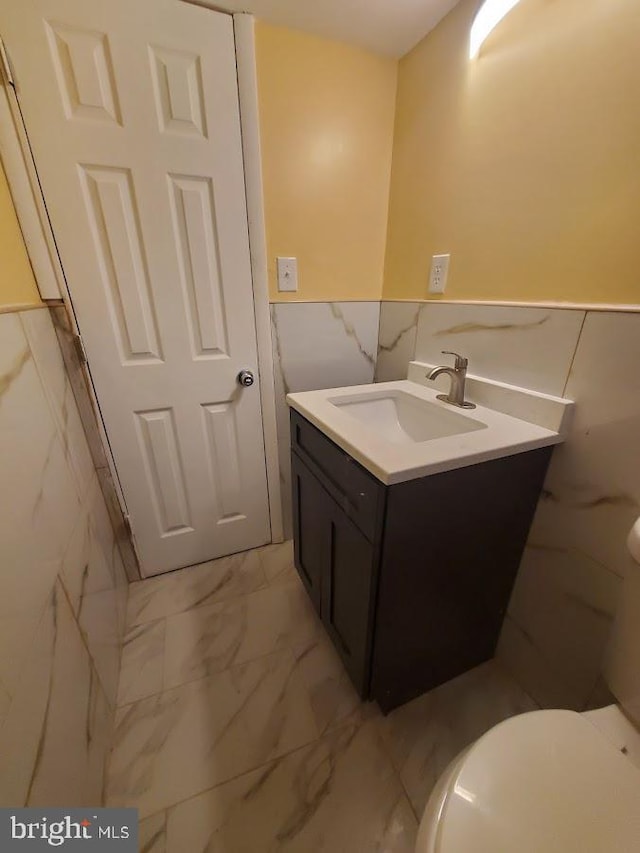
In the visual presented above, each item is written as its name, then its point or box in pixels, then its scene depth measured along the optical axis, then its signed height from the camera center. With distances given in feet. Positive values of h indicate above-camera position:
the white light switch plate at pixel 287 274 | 4.25 +0.13
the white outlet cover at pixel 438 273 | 3.75 +0.13
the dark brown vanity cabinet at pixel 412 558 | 2.49 -2.17
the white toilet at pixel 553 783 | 1.57 -2.41
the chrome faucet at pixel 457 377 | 3.36 -0.87
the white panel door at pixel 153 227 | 3.02 +0.57
